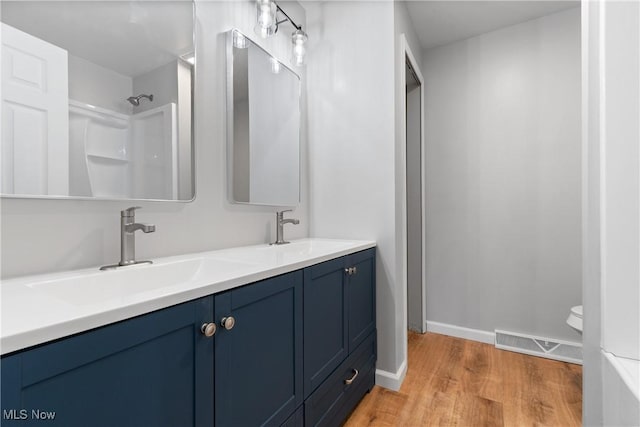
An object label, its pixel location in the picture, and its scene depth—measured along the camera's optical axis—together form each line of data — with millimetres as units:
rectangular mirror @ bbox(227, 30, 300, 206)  1520
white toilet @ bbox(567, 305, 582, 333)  1783
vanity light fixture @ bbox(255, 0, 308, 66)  1553
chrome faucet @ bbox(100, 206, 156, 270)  1011
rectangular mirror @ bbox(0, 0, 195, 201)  845
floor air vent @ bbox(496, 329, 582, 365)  2113
